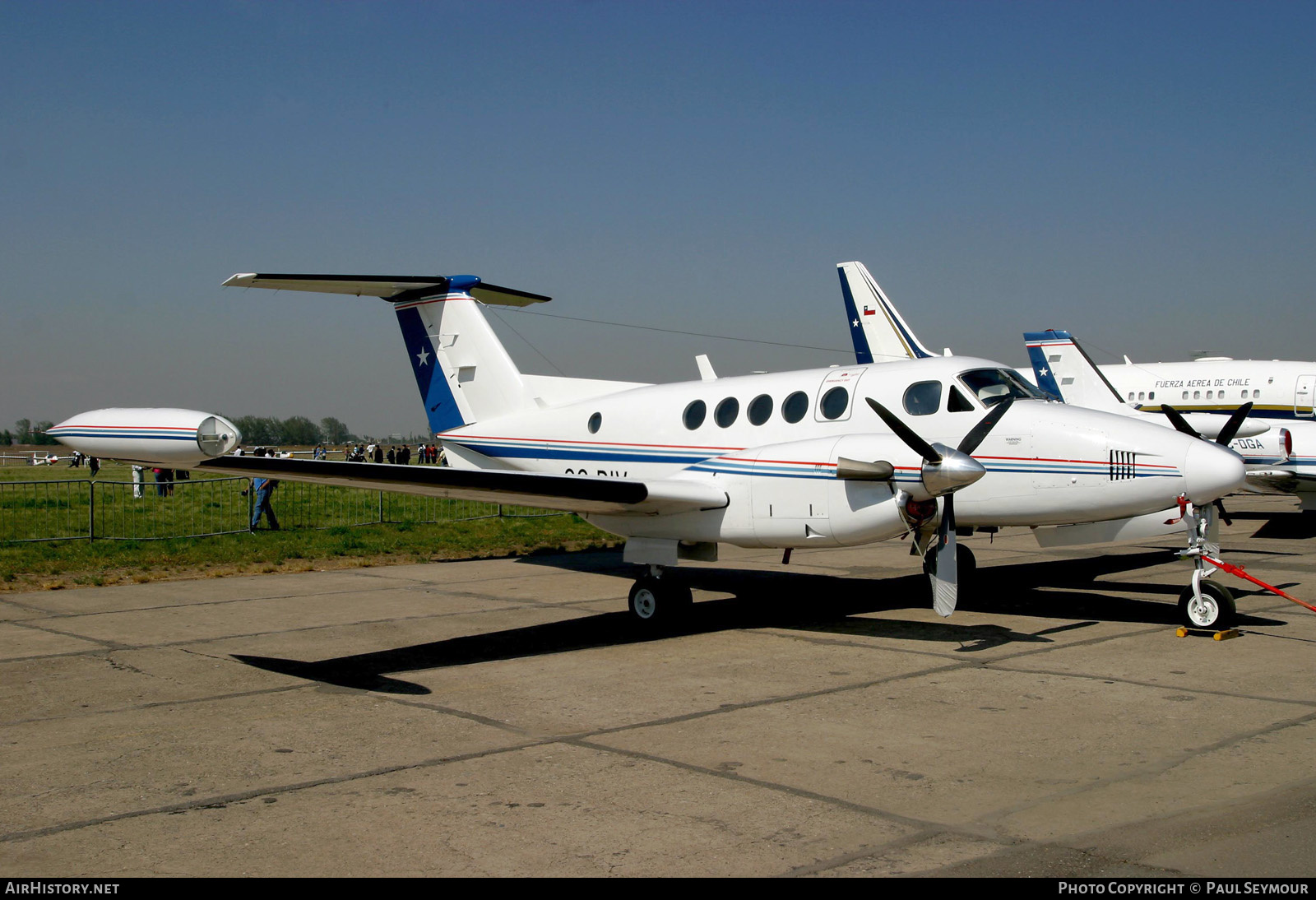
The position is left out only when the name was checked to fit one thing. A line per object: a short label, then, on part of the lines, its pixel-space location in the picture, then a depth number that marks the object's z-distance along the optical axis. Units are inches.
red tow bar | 382.3
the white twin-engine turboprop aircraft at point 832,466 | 371.9
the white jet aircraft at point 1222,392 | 730.2
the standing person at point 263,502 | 830.5
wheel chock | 378.9
